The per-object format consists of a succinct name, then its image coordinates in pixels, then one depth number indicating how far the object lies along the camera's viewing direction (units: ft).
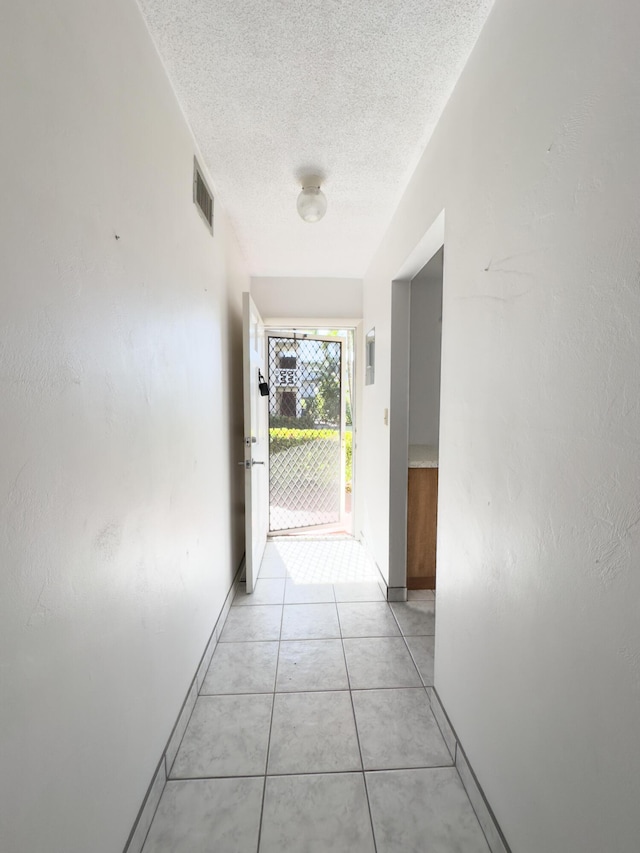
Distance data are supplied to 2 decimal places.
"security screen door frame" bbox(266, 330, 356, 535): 11.95
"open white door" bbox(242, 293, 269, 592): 8.20
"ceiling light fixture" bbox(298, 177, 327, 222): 6.45
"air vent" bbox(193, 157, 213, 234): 5.50
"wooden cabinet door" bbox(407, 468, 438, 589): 8.33
